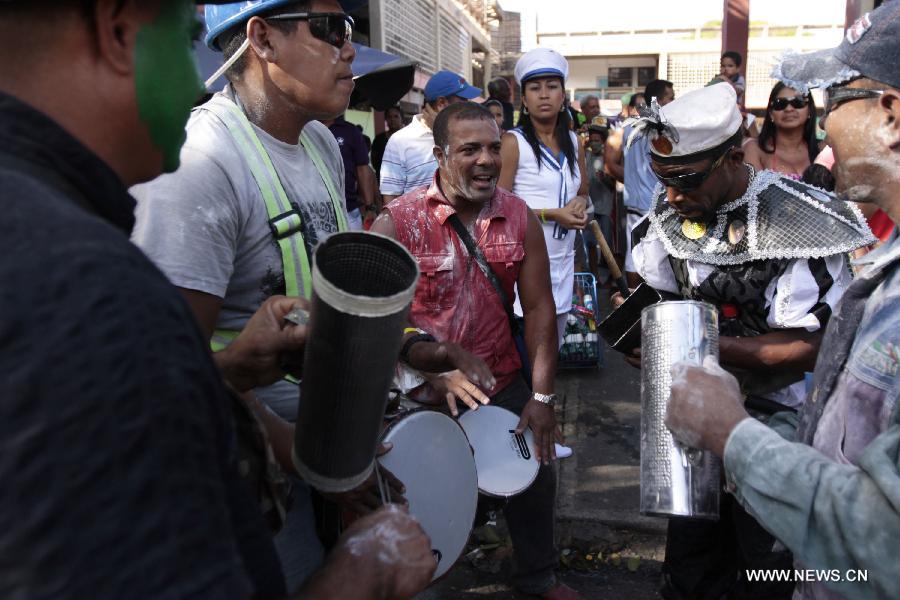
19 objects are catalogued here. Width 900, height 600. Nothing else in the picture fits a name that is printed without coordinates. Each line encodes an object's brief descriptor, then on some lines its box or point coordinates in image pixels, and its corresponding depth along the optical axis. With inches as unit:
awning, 203.0
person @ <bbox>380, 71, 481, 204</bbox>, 225.8
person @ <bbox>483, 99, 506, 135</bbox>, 295.6
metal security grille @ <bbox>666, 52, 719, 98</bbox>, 1147.9
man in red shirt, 118.9
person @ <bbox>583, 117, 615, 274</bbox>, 363.9
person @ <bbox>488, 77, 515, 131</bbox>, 322.0
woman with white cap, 176.1
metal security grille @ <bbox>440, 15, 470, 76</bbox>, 758.5
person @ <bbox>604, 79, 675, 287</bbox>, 240.5
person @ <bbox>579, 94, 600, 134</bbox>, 494.2
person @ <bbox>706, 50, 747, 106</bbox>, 324.8
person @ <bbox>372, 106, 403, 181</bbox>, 331.9
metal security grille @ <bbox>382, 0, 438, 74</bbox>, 532.7
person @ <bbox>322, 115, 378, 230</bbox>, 245.9
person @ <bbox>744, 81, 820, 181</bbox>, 197.2
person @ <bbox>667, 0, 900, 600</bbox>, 48.2
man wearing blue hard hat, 66.3
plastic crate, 226.8
